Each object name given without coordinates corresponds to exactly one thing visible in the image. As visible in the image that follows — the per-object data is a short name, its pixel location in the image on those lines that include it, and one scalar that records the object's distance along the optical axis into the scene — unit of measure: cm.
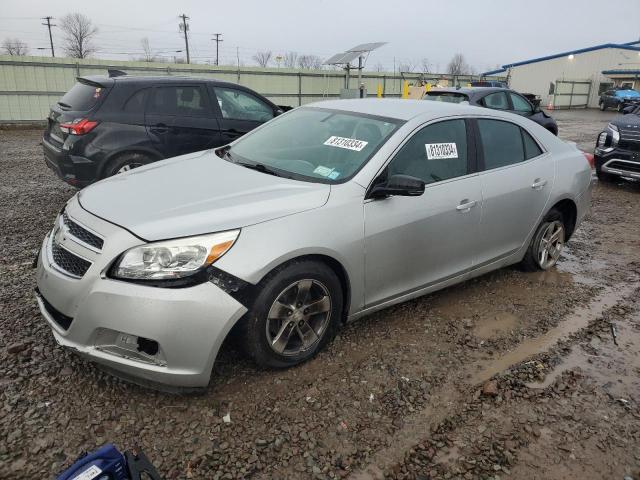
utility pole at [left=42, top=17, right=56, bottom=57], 6969
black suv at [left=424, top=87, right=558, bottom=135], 1115
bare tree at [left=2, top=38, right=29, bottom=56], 7061
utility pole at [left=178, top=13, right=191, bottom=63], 5502
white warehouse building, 3816
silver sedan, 257
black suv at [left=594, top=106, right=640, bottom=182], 847
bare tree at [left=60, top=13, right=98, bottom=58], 6875
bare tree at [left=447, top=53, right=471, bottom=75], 8299
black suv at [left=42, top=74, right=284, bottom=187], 587
